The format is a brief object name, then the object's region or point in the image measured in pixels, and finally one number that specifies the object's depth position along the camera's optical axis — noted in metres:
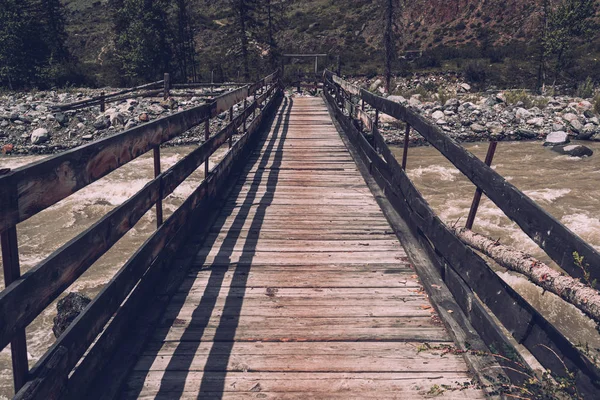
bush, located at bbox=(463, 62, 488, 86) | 37.86
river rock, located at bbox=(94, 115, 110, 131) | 21.33
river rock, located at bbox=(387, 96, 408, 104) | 24.73
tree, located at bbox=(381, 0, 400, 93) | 34.22
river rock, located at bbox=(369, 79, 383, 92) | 36.36
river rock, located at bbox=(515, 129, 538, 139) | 19.62
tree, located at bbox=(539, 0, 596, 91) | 30.88
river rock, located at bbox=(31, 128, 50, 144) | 19.80
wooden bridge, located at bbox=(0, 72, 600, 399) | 1.98
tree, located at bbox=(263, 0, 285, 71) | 39.02
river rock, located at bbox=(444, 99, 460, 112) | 23.50
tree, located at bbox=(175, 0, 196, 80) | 42.01
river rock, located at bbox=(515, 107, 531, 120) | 21.58
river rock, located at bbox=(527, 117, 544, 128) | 20.58
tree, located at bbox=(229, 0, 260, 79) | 36.91
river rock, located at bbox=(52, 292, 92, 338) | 5.30
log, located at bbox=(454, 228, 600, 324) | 1.84
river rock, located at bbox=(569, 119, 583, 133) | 19.77
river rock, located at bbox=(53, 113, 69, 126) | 21.44
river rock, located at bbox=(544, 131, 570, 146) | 18.14
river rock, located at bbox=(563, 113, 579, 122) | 20.84
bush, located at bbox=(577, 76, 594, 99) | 27.05
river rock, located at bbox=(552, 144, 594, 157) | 16.70
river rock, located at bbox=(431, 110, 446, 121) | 21.72
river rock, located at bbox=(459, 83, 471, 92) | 35.48
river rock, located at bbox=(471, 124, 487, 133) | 20.38
